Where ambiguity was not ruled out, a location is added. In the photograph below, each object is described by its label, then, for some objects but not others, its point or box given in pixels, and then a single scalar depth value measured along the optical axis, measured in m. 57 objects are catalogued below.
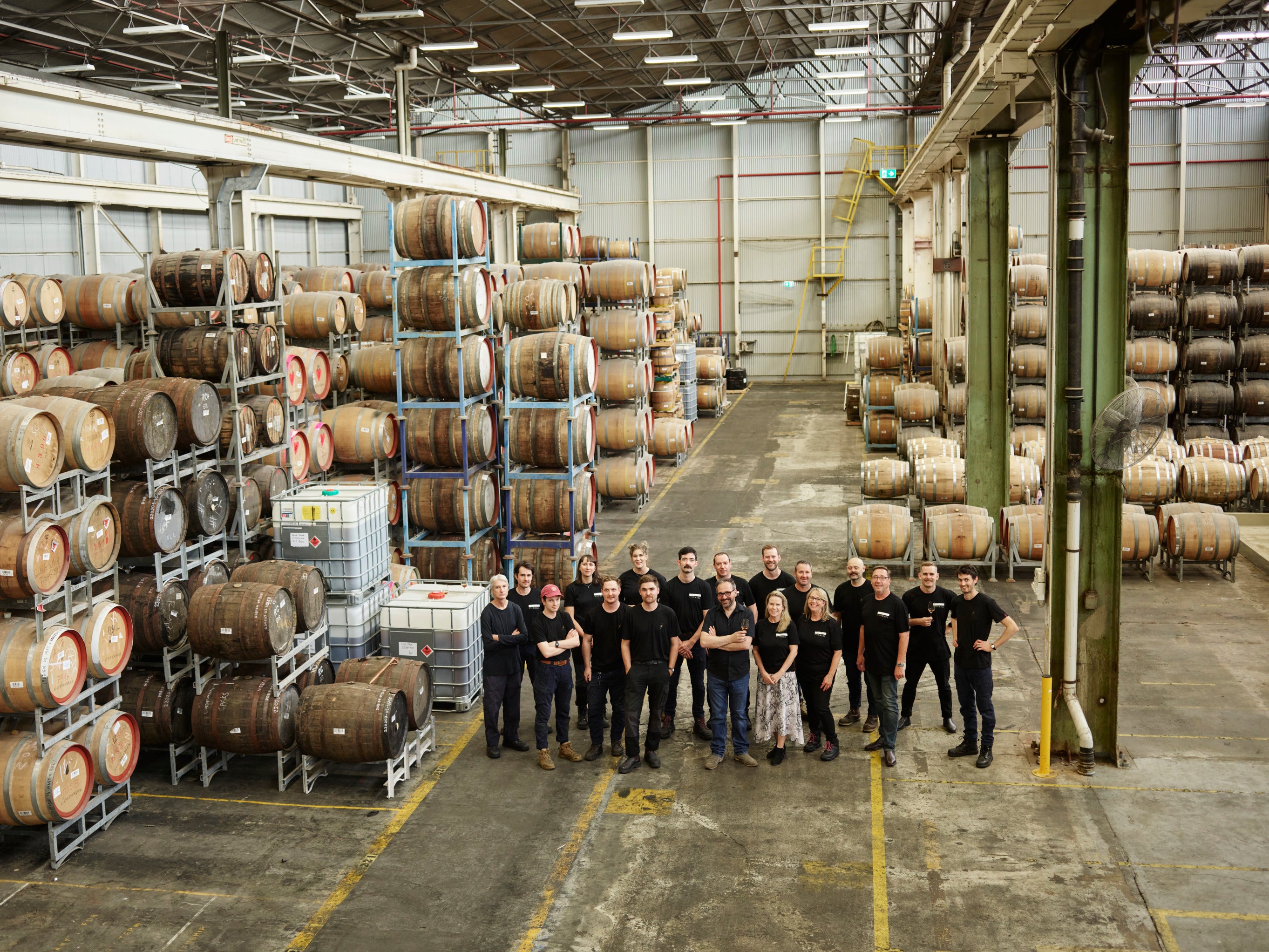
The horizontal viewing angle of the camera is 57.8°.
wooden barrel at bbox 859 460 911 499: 17.09
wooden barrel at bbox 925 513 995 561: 14.51
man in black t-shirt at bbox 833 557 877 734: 9.55
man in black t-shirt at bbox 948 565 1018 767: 9.12
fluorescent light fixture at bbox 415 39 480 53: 23.28
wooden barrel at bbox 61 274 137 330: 16.30
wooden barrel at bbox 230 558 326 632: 9.48
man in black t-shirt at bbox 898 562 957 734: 9.45
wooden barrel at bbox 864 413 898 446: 23.44
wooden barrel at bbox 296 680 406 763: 8.86
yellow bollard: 9.06
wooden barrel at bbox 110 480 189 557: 9.30
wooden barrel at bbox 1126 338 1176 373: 20.09
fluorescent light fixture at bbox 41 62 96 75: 24.77
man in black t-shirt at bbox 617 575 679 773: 9.14
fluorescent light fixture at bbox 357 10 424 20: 21.61
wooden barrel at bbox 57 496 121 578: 8.44
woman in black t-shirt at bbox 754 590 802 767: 9.21
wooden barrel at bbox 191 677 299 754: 9.12
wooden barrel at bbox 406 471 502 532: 13.35
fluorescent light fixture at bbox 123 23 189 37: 20.47
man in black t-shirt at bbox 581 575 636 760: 9.32
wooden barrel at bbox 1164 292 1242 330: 20.27
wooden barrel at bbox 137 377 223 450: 9.93
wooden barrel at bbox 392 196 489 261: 13.03
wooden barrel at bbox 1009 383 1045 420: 18.69
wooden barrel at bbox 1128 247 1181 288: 20.23
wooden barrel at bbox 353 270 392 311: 19.12
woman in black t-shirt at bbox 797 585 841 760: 9.23
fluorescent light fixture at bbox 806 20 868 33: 21.58
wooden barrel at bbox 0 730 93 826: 7.94
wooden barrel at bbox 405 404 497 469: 13.30
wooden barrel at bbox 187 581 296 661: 8.99
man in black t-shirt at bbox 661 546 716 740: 9.66
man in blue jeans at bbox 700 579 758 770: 9.16
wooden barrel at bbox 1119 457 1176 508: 16.22
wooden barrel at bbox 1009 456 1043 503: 15.80
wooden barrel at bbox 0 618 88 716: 7.86
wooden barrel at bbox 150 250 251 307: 11.21
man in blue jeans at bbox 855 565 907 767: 9.23
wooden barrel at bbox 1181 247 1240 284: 20.34
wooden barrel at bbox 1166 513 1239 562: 14.44
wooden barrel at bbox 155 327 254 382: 11.34
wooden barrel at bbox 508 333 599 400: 14.08
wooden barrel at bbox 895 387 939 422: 20.55
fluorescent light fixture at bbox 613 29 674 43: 23.03
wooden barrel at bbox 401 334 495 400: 13.20
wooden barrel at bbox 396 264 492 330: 13.20
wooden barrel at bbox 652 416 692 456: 23.23
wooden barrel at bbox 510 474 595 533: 14.07
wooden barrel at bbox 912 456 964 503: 15.93
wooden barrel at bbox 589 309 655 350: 19.80
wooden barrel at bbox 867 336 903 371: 24.05
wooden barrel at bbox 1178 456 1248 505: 16.39
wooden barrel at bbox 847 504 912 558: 14.88
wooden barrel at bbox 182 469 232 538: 10.09
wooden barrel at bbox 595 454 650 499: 19.16
